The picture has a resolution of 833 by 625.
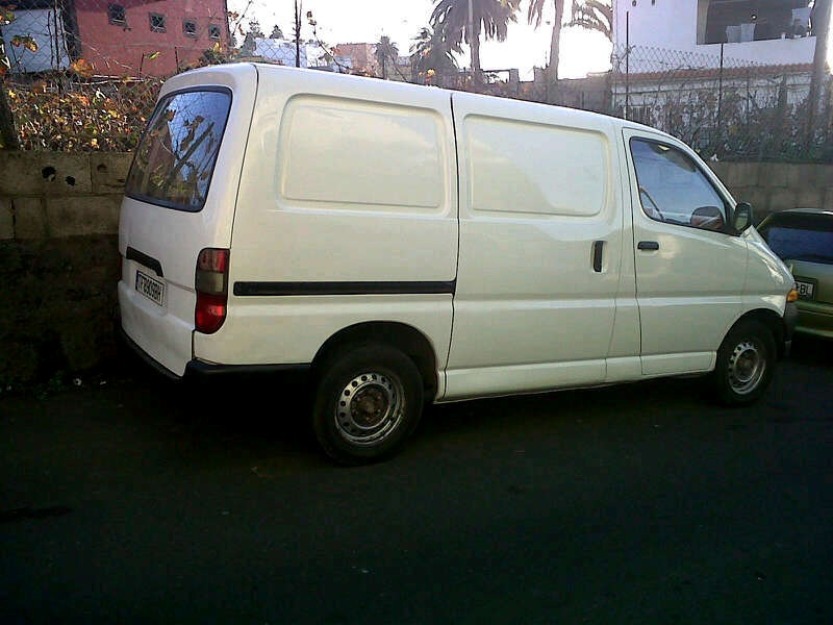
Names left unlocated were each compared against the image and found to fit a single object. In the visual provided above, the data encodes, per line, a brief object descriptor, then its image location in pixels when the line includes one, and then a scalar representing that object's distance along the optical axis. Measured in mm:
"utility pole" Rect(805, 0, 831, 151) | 11727
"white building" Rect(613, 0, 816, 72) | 22891
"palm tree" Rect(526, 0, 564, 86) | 29209
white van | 3768
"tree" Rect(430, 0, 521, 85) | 39969
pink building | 6391
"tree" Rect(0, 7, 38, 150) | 5660
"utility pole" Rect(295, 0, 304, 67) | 7292
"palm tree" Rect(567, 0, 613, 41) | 34875
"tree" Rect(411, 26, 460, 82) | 38750
